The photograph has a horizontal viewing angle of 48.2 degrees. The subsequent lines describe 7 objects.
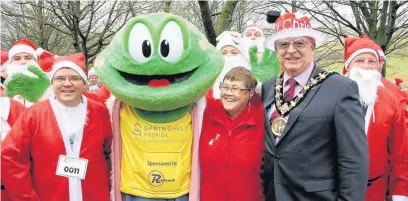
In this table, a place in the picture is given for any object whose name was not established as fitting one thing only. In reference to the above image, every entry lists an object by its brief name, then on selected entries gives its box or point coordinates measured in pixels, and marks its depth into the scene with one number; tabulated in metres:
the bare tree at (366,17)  8.38
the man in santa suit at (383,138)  3.49
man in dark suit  2.67
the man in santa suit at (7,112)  3.89
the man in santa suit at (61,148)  3.14
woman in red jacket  3.15
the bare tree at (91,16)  10.60
